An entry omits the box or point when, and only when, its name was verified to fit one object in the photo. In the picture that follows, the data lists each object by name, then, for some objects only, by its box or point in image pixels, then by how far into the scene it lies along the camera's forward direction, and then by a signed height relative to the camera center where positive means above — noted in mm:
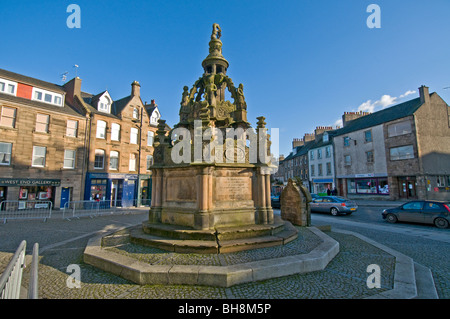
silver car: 16406 -1576
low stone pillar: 9625 -893
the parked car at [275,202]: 21781 -1707
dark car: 11195 -1550
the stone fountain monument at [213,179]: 6160 +211
